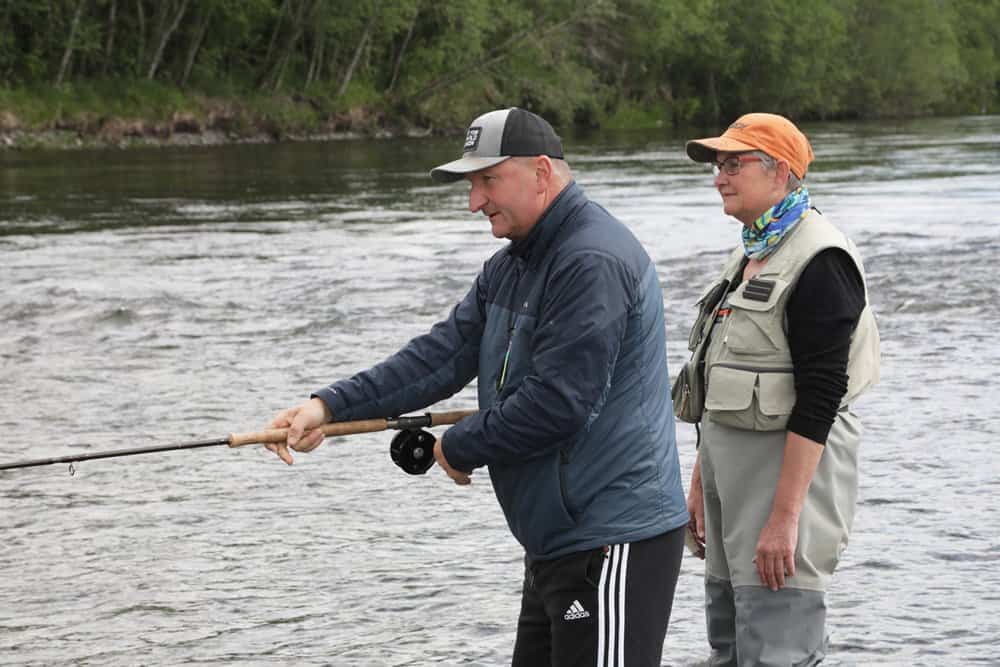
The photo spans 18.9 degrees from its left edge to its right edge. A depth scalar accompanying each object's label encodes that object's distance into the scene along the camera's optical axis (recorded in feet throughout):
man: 20.66
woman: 23.37
